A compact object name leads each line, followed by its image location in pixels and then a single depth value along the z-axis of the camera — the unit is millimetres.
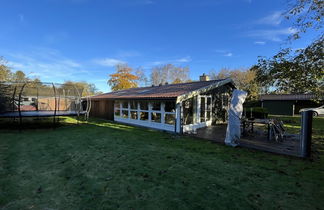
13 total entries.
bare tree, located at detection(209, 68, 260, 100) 16578
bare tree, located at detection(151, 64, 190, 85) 30156
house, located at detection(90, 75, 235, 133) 7578
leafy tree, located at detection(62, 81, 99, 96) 34141
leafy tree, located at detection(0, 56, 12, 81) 14748
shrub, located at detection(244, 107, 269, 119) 13417
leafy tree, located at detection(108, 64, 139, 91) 30375
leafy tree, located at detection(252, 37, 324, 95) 5129
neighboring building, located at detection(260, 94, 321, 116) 17812
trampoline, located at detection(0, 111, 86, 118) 7689
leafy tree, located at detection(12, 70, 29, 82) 18572
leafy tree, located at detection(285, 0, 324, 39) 4594
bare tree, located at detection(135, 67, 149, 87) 33094
